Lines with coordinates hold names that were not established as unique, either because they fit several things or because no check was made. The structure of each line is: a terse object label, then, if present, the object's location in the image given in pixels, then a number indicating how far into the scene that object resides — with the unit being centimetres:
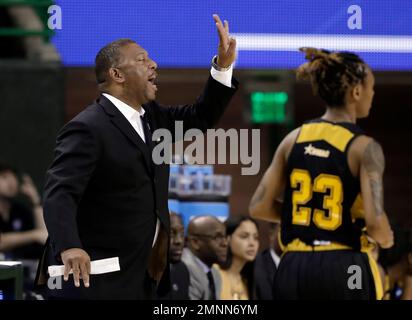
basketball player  781
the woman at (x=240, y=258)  1284
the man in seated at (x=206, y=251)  1246
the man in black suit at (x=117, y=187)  766
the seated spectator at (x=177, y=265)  1203
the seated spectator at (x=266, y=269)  1277
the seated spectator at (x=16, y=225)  1352
